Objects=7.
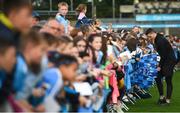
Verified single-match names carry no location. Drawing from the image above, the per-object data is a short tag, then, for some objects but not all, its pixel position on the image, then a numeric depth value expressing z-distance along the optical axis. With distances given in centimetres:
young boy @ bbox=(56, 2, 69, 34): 1503
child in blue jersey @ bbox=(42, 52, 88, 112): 759
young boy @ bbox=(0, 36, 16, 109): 676
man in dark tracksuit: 2091
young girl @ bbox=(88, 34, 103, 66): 1167
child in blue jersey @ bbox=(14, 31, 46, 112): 693
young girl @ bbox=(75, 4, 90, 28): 1787
